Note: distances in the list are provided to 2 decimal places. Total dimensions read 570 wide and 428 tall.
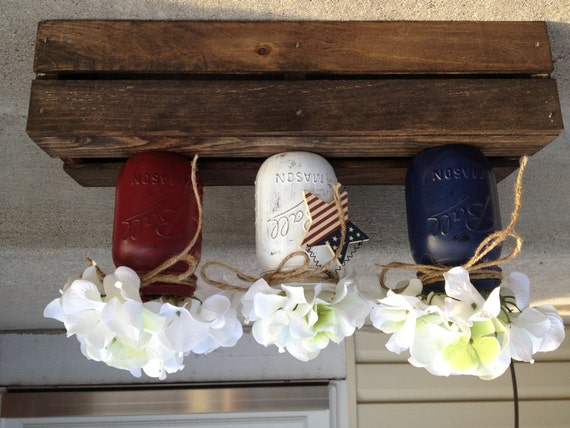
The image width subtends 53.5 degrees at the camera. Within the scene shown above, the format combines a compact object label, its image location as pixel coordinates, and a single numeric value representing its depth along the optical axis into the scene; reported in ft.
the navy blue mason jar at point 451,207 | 2.51
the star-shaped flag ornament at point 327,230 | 2.50
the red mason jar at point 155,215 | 2.52
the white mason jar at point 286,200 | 2.55
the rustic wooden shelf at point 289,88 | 2.67
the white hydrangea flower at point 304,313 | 2.35
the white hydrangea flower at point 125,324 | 2.24
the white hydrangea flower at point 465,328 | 2.30
